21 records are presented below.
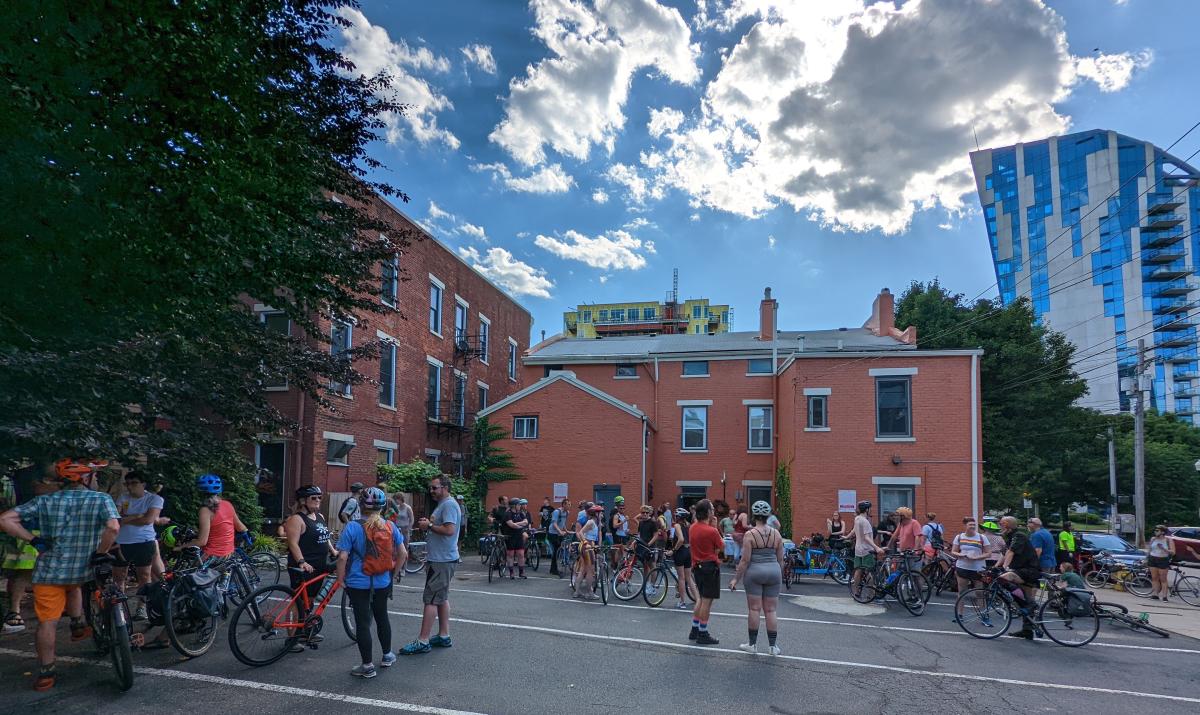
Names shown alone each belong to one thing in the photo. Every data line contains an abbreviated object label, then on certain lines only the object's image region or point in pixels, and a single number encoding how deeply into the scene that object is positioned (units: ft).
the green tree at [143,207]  21.80
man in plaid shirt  19.86
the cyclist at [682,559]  38.22
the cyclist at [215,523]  25.16
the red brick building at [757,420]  70.59
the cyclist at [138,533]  24.85
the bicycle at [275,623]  22.48
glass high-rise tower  338.54
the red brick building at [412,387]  66.13
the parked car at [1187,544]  89.10
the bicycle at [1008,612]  32.60
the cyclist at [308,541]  23.81
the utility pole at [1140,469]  89.86
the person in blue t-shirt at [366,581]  21.50
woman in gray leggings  27.04
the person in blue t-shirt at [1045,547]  40.45
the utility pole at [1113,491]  115.54
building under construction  252.30
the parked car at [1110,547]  68.03
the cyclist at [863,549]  42.91
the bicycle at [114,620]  19.53
